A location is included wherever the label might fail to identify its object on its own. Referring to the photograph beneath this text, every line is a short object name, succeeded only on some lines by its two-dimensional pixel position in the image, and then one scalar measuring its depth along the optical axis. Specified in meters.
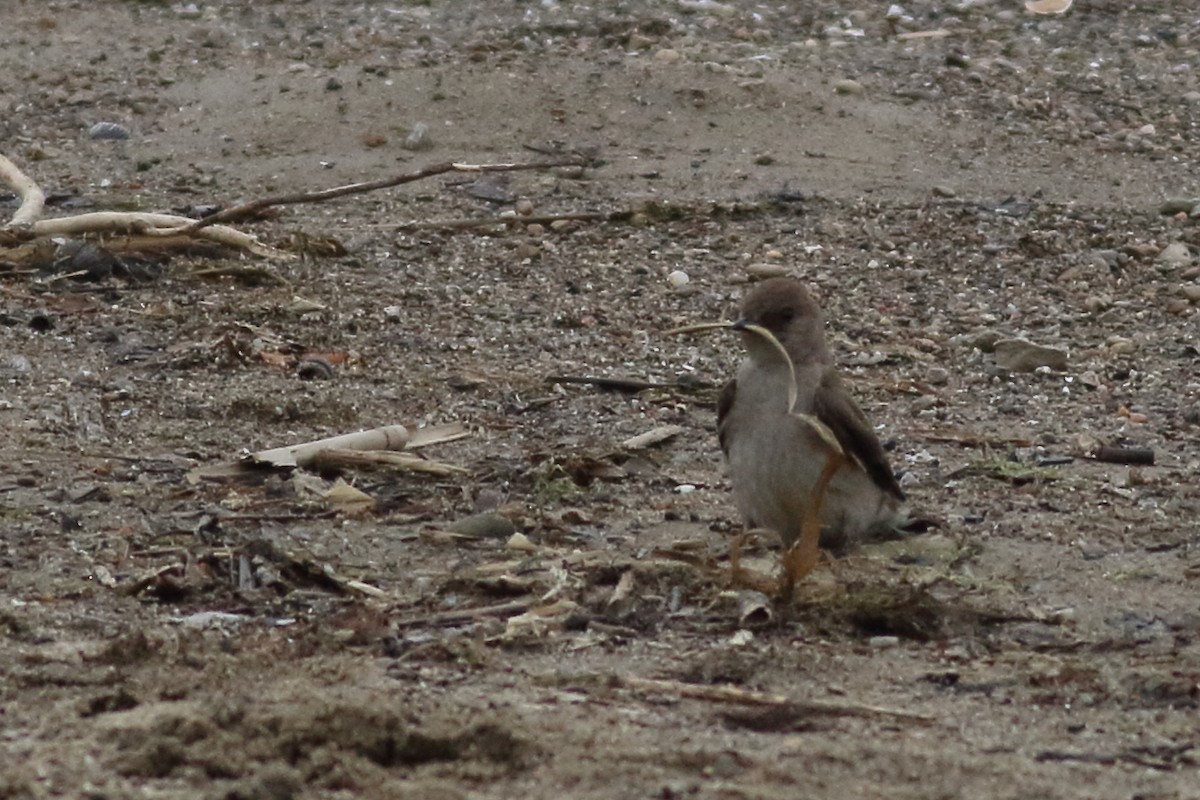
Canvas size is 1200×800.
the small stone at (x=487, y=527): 13.23
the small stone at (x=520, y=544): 12.89
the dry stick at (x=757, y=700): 9.71
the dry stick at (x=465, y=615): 11.22
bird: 13.37
